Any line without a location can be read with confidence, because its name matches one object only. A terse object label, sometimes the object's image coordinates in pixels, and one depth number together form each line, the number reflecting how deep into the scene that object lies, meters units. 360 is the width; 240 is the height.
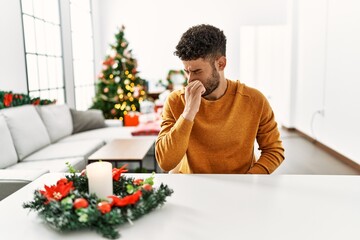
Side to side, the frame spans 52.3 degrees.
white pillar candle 1.04
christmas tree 6.26
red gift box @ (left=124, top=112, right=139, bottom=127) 5.17
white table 0.90
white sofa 2.16
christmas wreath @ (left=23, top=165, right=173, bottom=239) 0.90
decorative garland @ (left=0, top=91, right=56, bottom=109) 3.43
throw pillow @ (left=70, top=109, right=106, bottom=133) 4.73
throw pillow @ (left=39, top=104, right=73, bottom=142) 4.01
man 1.49
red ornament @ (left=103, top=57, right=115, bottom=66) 6.32
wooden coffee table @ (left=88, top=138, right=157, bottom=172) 3.07
